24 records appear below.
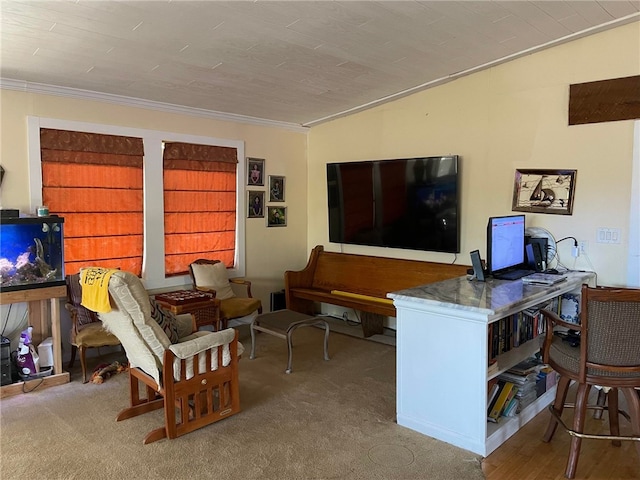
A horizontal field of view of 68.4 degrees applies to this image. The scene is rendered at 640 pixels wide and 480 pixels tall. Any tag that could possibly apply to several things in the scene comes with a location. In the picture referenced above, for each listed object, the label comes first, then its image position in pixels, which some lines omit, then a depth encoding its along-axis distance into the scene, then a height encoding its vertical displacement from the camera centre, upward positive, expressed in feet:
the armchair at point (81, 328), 12.57 -3.17
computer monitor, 10.98 -0.76
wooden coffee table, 14.35 -2.84
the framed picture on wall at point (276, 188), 19.19 +1.01
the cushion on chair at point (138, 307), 8.96 -1.84
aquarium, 11.90 -1.05
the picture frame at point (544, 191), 13.14 +0.65
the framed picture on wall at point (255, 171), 18.34 +1.63
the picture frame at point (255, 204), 18.44 +0.35
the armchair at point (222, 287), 15.78 -2.61
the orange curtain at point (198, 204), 16.29 +0.31
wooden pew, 15.81 -2.48
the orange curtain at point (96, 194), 13.70 +0.56
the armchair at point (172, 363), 9.20 -3.14
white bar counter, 8.75 -2.90
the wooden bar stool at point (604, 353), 7.59 -2.34
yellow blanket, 9.10 -1.50
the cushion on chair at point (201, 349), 9.40 -2.79
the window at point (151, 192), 14.41 +0.68
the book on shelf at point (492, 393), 9.42 -3.65
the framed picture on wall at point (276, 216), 19.21 -0.15
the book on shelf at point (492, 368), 9.02 -2.99
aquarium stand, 11.66 -3.01
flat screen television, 15.43 +0.36
